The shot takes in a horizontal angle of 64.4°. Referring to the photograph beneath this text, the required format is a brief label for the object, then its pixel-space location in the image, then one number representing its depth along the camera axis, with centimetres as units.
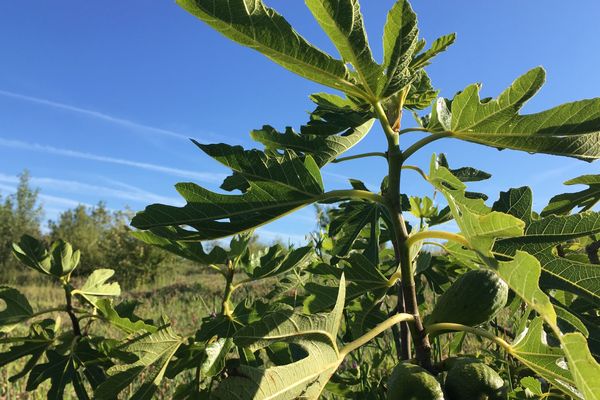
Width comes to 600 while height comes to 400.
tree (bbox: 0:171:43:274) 2400
